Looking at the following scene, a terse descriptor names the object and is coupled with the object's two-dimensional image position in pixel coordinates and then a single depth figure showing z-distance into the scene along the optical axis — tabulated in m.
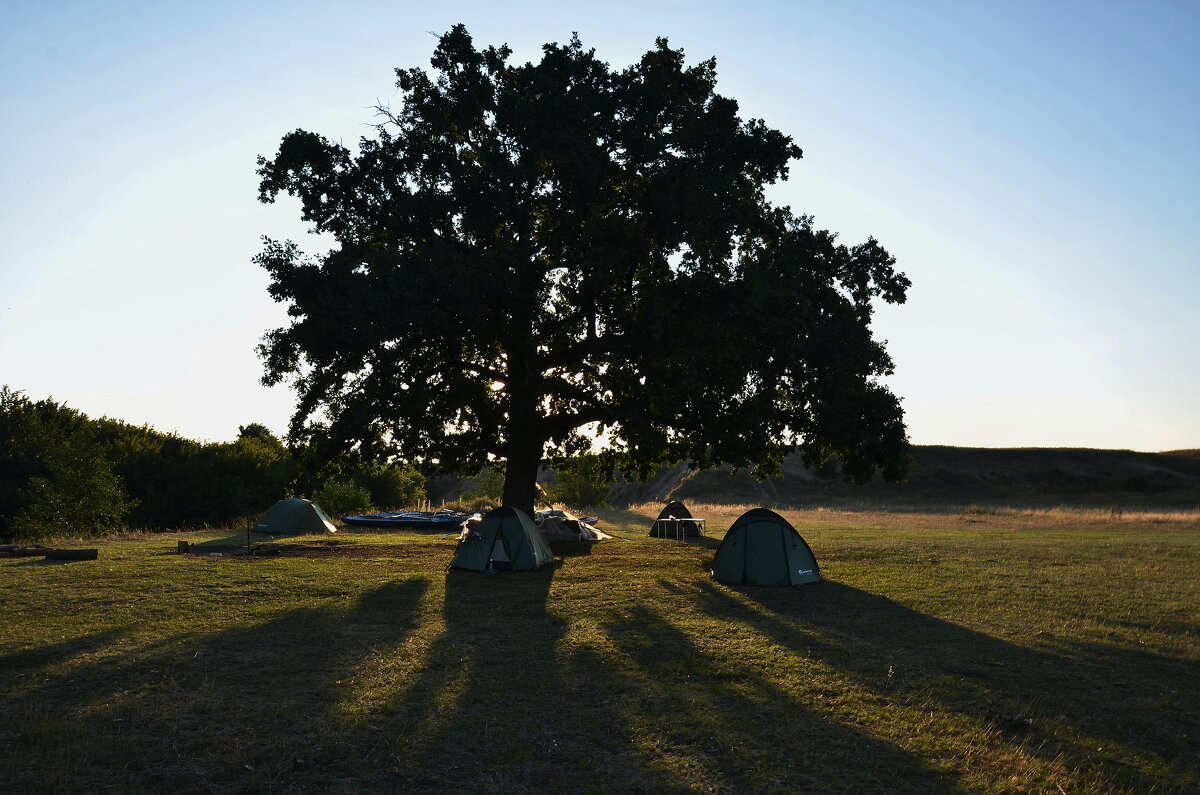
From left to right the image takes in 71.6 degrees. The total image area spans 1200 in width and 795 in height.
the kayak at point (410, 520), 39.81
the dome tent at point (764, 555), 20.67
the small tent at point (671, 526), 37.06
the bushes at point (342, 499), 47.72
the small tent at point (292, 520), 34.28
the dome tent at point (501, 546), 22.28
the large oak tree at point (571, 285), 22.52
